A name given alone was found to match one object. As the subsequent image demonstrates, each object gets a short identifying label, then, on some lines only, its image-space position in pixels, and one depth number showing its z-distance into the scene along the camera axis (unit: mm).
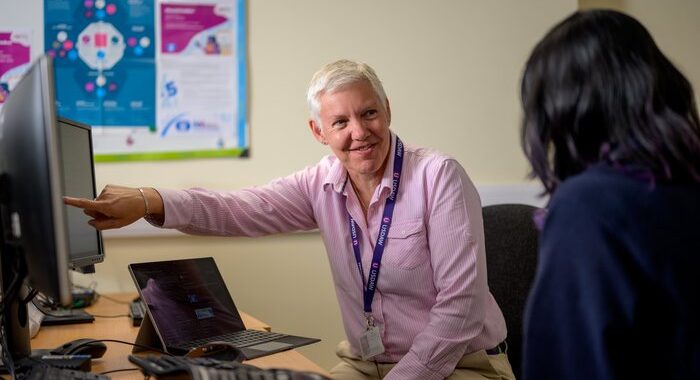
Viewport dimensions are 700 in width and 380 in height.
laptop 1658
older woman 1750
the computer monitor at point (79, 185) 1628
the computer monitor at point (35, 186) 1050
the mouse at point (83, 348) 1536
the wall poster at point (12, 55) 2516
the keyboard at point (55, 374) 1217
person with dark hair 889
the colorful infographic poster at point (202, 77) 2615
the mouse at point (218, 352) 1519
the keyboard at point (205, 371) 977
